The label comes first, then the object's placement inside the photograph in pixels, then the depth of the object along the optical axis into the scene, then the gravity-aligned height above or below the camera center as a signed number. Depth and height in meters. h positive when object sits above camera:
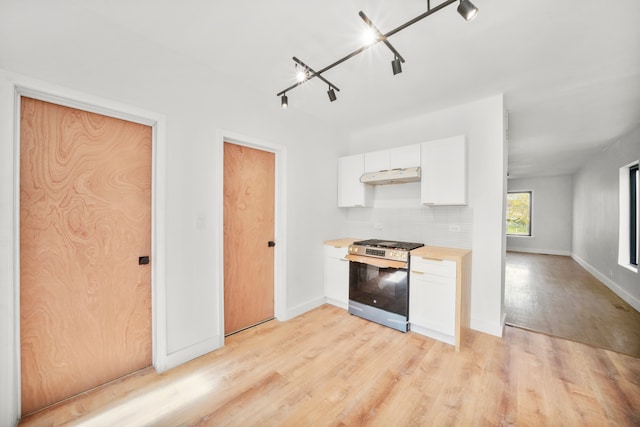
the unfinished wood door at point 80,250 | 1.62 -0.30
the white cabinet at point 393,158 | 3.04 +0.70
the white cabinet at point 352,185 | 3.56 +0.40
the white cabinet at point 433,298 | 2.48 -0.92
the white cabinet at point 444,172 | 2.74 +0.47
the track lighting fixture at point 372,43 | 1.31 +1.19
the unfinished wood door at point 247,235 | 2.66 -0.29
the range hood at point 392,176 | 2.94 +0.45
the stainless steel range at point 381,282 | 2.75 -0.85
